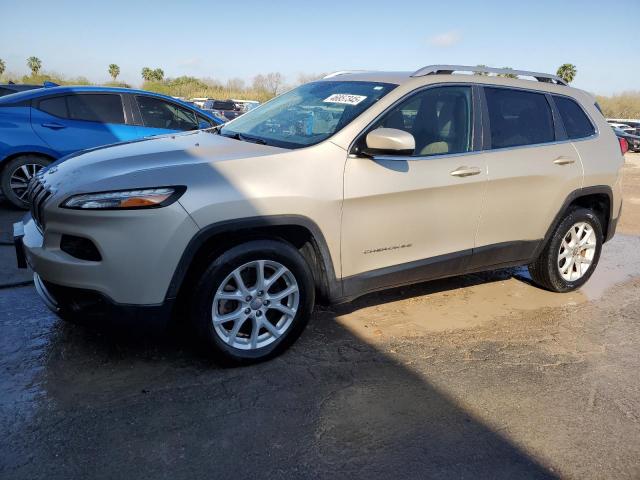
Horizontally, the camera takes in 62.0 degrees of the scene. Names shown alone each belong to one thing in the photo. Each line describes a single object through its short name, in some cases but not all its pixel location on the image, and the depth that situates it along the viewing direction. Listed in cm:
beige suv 280
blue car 657
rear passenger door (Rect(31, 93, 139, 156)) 669
